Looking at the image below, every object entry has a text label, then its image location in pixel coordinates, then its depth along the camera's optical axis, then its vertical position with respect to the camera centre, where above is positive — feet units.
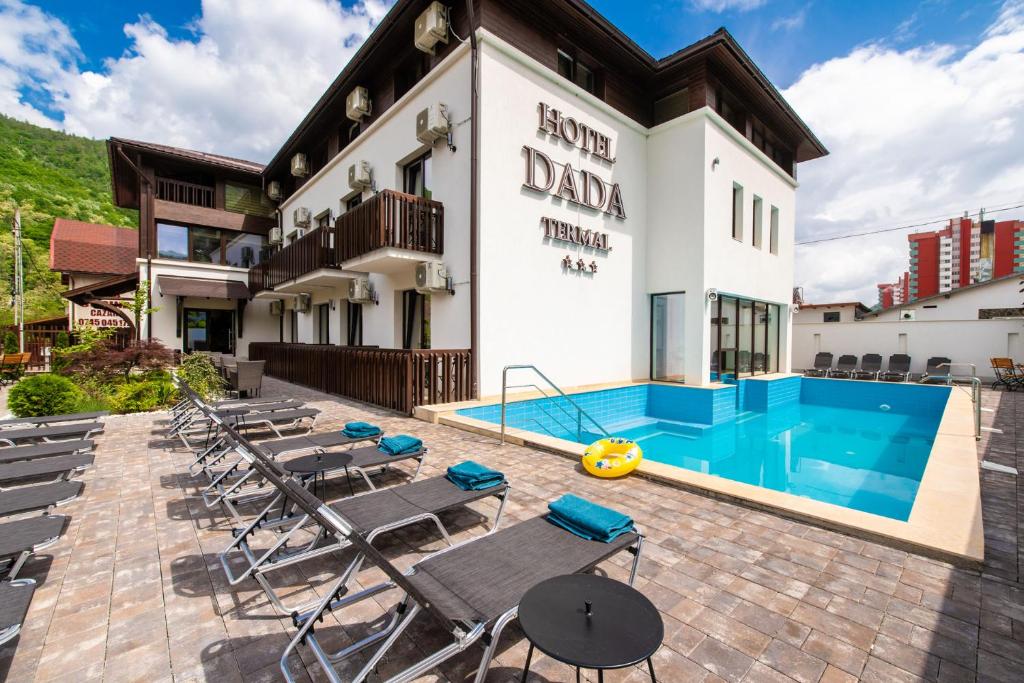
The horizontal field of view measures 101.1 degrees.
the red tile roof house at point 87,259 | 65.87 +12.07
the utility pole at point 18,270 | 50.81 +8.05
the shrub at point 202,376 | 27.71 -2.84
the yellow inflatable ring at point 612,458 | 14.10 -4.13
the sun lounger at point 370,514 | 7.83 -3.83
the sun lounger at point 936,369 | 49.11 -3.32
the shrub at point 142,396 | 25.54 -3.91
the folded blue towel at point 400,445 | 13.43 -3.54
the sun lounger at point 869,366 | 53.88 -3.40
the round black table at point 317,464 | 11.26 -3.57
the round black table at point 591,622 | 4.30 -3.26
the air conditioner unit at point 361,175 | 35.91 +13.80
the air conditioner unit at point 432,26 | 27.20 +20.31
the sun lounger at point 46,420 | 17.77 -3.85
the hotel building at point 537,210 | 26.99 +9.85
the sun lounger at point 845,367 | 54.90 -3.54
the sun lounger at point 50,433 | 15.49 -3.78
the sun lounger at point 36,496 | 8.75 -3.64
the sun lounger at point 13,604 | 5.07 -3.58
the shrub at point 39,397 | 21.43 -3.29
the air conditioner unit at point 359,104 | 36.40 +20.18
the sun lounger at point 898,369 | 50.79 -3.67
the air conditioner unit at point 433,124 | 27.54 +14.06
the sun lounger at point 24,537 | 6.97 -3.60
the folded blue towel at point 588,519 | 7.79 -3.49
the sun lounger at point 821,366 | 56.59 -3.55
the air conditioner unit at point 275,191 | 56.44 +19.36
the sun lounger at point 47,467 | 10.84 -3.70
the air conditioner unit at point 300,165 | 48.24 +19.63
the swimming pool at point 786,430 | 21.93 -6.90
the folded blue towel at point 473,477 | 10.54 -3.57
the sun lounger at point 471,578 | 5.27 -3.75
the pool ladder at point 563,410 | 27.63 -5.18
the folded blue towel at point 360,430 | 15.58 -3.57
